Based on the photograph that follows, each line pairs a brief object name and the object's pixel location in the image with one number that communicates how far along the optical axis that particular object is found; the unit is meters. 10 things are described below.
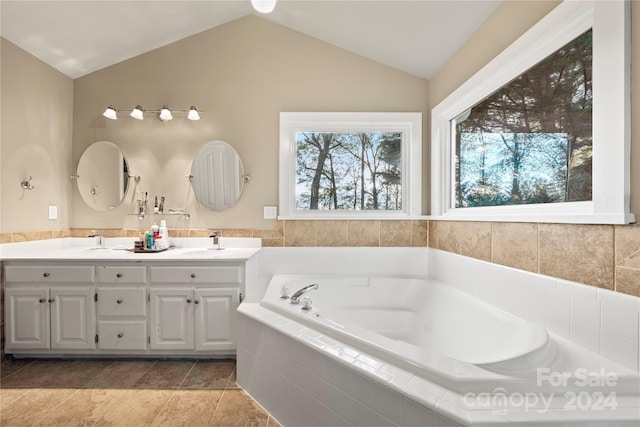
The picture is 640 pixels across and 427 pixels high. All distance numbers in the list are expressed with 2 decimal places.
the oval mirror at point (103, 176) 2.84
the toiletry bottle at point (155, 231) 2.66
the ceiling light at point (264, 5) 1.74
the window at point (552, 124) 1.15
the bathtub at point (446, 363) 0.96
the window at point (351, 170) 2.84
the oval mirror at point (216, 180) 2.81
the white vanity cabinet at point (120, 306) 2.22
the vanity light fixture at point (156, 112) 2.70
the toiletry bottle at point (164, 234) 2.68
